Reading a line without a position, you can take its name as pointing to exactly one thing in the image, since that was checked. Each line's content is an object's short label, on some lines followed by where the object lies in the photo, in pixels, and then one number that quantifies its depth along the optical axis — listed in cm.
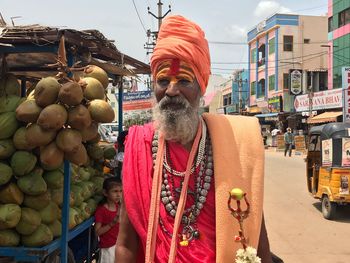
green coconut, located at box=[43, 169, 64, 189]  325
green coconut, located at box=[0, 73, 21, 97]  335
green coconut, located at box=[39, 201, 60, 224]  322
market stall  281
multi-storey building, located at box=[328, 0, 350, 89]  2823
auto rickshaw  805
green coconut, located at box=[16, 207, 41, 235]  308
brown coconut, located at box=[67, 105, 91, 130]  281
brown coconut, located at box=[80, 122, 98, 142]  298
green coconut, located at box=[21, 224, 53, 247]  309
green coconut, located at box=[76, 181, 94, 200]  397
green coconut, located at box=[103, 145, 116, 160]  454
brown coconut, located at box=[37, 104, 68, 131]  270
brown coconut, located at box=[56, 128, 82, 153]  277
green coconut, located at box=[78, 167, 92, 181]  407
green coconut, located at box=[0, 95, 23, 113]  317
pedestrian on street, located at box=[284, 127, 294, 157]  2369
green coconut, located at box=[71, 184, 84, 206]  374
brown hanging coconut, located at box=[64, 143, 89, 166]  291
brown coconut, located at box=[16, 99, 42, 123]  284
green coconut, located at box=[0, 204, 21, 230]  298
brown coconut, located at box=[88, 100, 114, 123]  296
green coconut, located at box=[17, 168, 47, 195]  307
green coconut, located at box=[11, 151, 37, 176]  302
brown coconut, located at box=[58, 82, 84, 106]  275
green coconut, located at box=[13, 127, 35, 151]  300
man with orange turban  177
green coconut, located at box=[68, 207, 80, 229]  351
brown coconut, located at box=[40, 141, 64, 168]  282
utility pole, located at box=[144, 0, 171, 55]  2598
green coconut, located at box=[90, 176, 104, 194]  432
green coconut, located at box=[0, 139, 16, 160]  305
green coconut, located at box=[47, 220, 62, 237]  328
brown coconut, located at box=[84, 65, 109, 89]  333
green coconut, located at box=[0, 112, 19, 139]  304
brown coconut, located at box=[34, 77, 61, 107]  279
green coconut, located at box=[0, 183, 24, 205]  304
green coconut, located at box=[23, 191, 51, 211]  315
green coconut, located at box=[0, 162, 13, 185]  302
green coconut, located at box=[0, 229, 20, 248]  301
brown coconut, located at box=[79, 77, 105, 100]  304
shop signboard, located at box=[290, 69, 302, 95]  3216
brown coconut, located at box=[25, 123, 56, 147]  278
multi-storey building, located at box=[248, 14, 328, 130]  3488
